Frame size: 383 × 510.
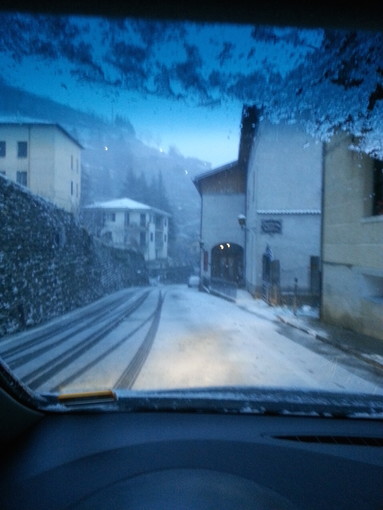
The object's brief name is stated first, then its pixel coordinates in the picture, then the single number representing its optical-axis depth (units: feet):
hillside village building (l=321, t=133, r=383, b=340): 24.95
